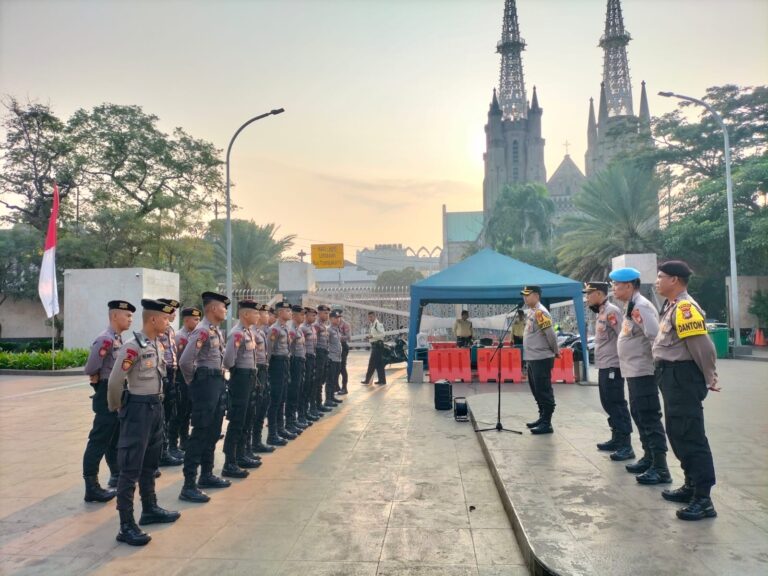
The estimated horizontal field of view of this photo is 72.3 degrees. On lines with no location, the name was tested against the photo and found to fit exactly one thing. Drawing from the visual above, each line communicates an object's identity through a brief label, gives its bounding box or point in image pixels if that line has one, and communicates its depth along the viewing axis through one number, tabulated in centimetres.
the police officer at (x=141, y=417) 401
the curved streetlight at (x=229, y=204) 1633
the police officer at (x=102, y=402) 499
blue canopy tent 1226
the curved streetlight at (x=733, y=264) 1856
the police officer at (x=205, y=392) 489
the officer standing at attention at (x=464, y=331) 1453
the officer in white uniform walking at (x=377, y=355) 1301
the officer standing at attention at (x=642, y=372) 475
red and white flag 1464
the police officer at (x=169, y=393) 623
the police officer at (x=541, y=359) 673
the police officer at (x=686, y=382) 391
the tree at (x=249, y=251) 3167
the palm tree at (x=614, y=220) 2750
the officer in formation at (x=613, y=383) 563
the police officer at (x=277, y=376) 709
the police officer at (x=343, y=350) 1160
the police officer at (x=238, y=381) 560
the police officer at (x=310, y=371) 860
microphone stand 686
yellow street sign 3680
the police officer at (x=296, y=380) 783
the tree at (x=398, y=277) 6756
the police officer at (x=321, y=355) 915
